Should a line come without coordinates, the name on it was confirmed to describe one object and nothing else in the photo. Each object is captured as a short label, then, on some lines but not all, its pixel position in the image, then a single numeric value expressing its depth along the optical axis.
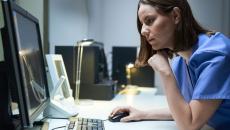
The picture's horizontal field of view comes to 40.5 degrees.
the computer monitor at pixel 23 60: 0.83
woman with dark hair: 1.05
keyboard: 1.12
